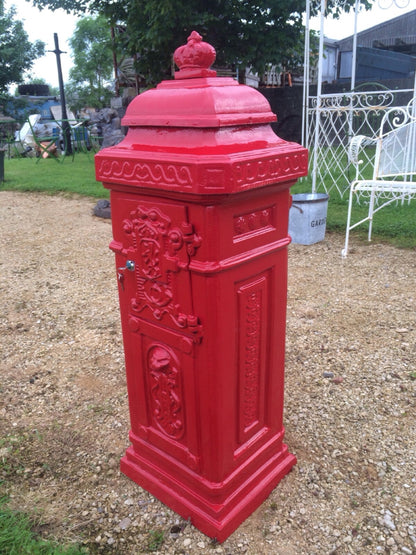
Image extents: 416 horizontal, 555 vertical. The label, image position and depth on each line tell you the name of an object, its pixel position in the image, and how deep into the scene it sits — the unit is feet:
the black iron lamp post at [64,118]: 49.47
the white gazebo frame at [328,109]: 17.41
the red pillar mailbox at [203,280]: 4.44
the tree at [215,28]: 27.20
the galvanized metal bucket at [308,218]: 15.89
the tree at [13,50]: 69.82
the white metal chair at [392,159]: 13.88
